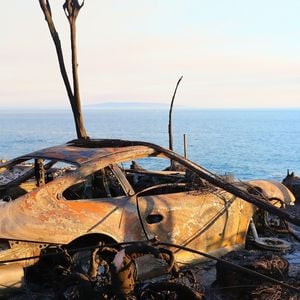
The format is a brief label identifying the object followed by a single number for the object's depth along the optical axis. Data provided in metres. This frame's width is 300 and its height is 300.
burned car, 5.41
